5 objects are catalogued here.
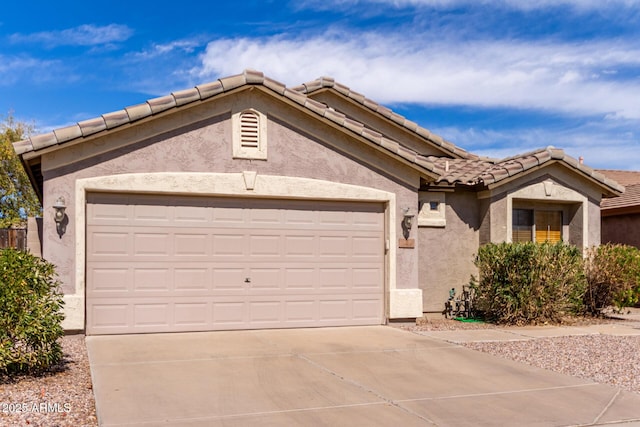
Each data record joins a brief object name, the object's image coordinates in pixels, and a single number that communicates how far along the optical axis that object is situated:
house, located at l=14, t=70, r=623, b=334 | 11.05
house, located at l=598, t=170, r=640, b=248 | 18.95
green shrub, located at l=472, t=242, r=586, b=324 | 13.22
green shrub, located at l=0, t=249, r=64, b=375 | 7.75
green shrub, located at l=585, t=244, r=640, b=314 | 14.31
